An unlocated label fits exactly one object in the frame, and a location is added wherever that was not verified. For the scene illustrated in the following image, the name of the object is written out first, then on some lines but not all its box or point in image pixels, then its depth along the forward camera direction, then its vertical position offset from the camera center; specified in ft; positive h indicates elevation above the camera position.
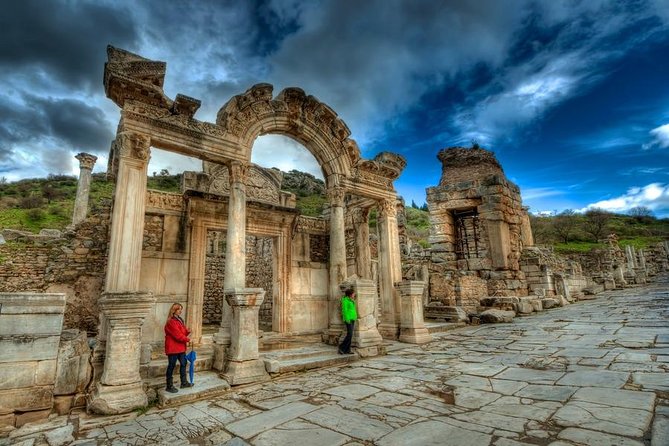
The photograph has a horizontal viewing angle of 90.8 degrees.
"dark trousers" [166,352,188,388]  15.02 -3.53
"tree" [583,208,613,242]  149.28 +25.22
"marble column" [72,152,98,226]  58.95 +19.61
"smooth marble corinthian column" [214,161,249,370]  19.11 +2.65
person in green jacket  22.24 -2.35
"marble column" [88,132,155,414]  14.06 -0.24
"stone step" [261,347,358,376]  18.49 -4.46
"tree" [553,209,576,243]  147.95 +24.92
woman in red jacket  15.23 -2.49
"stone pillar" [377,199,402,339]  28.99 +1.38
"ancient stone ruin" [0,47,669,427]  14.03 +1.45
